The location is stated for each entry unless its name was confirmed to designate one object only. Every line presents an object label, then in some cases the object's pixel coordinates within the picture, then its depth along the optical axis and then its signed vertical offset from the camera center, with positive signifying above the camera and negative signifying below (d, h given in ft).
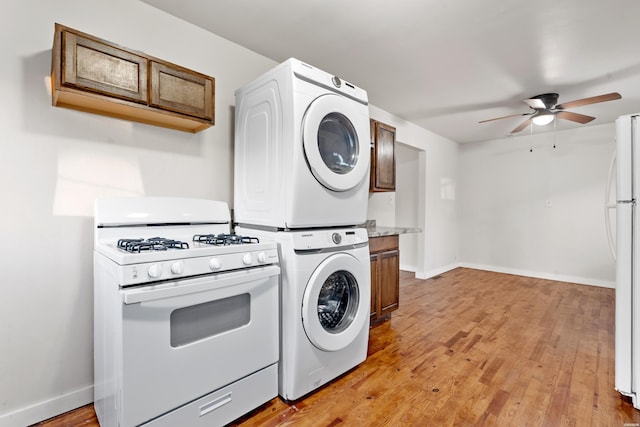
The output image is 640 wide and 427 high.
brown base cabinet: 9.60 -2.07
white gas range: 4.08 -1.68
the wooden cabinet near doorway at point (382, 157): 10.48 +1.97
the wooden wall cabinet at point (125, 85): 4.84 +2.27
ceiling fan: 10.57 +3.77
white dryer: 5.89 +1.32
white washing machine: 5.86 -1.95
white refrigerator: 5.84 -0.94
